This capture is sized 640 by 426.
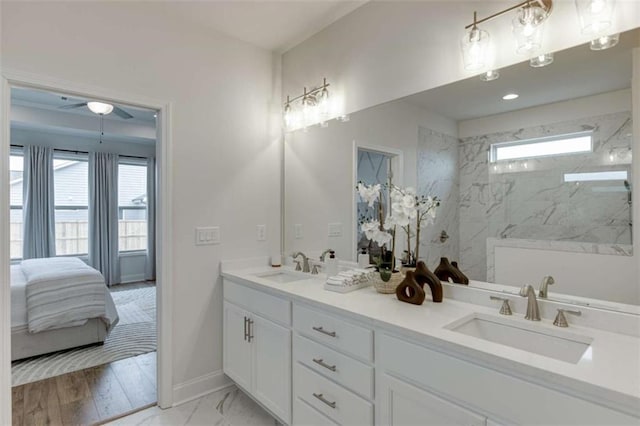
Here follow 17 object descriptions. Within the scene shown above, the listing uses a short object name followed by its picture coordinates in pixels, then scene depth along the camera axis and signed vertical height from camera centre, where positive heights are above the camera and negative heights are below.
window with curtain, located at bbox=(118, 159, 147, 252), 6.27 +0.17
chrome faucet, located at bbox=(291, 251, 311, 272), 2.61 -0.38
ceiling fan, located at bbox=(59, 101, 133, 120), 3.96 +1.25
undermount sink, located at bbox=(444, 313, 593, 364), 1.28 -0.50
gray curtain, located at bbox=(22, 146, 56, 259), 5.26 +0.16
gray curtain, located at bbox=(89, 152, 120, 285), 5.86 -0.01
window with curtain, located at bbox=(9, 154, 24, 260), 5.28 +0.17
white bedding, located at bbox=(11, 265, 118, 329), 2.98 -0.81
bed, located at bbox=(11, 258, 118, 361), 3.00 -0.89
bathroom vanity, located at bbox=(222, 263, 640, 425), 1.00 -0.55
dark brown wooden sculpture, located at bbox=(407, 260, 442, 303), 1.72 -0.34
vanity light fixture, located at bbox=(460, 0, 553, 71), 1.44 +0.81
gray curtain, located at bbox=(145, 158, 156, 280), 6.45 -0.12
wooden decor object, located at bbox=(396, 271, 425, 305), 1.67 -0.39
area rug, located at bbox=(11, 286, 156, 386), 2.86 -1.30
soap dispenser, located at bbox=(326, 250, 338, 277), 2.30 -0.36
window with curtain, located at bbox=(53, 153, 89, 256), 5.71 +0.18
